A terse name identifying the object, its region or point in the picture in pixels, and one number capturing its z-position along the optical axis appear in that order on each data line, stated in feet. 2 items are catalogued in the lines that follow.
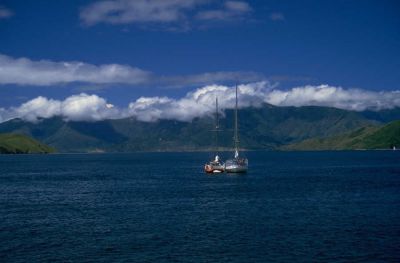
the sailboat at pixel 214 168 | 639.64
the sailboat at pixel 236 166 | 629.10
